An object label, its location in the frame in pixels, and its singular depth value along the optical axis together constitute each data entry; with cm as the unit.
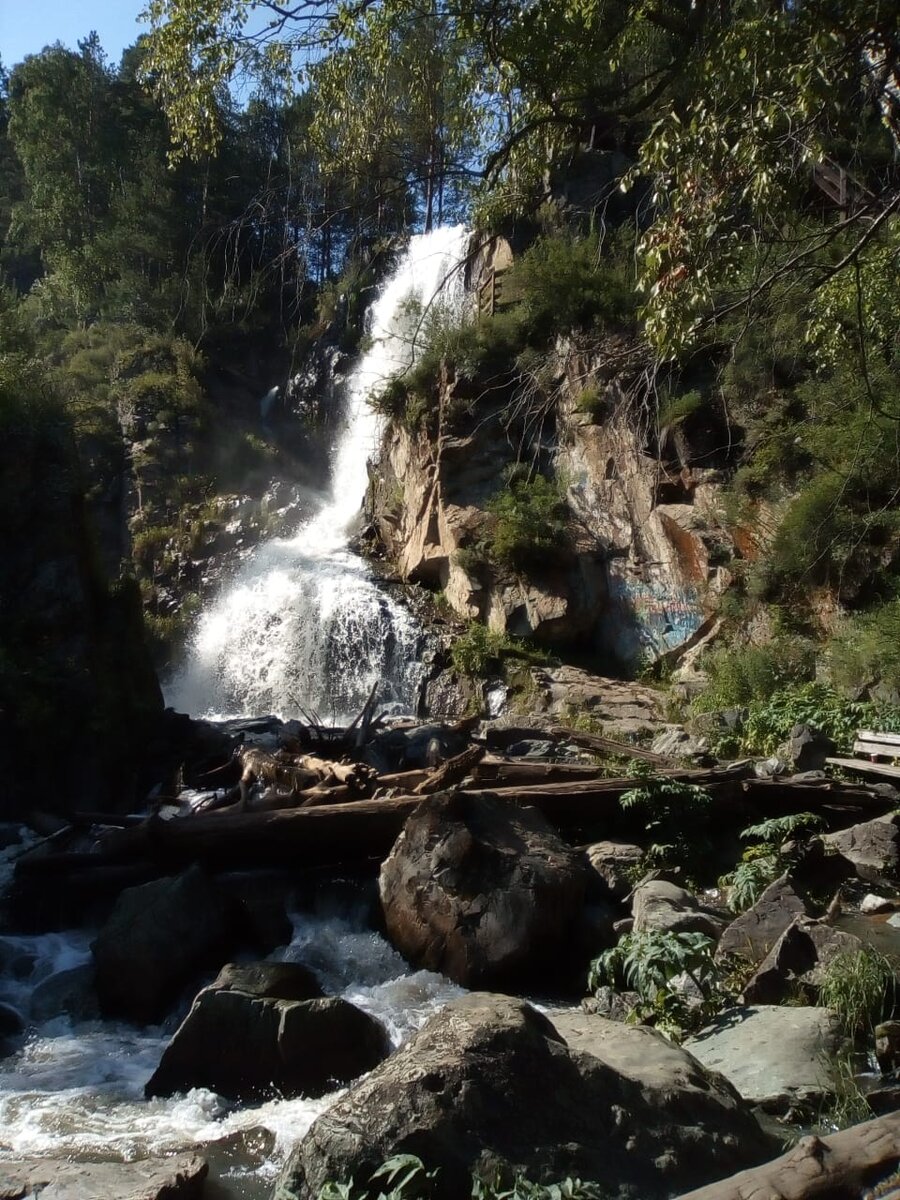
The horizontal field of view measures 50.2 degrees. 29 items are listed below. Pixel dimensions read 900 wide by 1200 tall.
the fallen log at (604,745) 1059
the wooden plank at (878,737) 989
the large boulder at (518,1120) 347
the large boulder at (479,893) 714
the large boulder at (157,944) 718
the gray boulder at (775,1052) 461
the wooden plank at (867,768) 953
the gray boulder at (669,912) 688
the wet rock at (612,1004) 589
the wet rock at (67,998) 728
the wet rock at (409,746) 1176
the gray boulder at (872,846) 786
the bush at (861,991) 517
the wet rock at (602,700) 1384
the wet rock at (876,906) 712
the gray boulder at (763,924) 666
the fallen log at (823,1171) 283
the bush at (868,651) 1151
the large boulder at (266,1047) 570
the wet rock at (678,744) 1142
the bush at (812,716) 1105
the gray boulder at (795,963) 585
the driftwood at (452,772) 947
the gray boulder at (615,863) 822
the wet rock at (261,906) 812
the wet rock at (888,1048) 482
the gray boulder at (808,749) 1024
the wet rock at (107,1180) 432
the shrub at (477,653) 1664
